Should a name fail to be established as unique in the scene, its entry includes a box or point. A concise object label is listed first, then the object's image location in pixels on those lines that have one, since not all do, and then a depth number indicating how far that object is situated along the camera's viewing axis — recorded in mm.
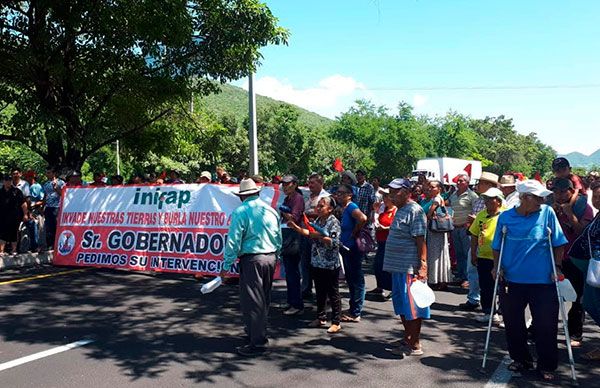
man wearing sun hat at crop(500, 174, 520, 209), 6707
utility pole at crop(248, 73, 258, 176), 13367
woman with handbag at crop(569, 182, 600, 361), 4746
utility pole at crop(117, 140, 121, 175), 39078
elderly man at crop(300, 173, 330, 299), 6582
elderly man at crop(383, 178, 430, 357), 4949
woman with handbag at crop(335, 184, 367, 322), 6090
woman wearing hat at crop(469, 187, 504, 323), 6031
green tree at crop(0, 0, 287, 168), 11047
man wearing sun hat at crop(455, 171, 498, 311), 6767
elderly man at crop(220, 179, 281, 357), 5062
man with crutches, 4398
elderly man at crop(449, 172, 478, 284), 8109
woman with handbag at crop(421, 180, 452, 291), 7633
